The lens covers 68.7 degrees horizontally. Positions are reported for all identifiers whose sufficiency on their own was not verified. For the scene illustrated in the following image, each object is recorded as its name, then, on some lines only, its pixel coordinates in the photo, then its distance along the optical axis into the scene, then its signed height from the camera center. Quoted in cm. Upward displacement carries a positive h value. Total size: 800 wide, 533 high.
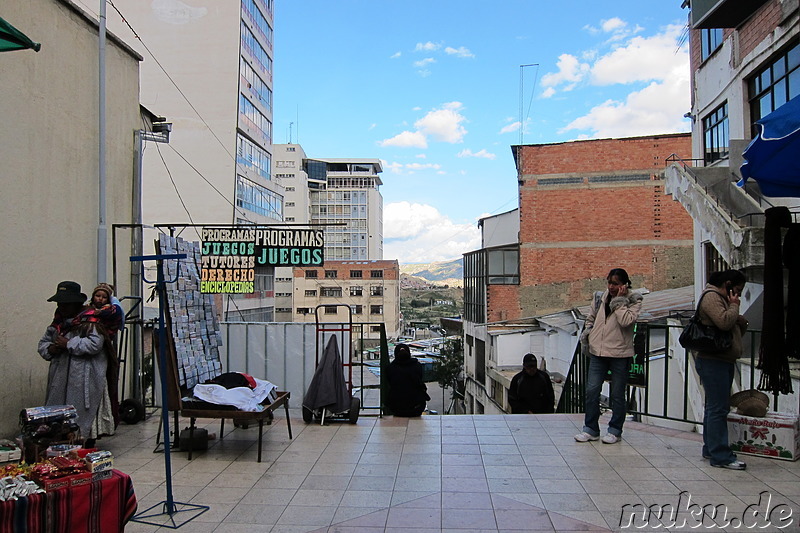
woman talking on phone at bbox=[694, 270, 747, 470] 520 -79
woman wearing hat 565 -77
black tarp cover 734 -140
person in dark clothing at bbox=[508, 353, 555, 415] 852 -172
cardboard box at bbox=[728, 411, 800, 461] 550 -153
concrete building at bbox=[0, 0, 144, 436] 610 +120
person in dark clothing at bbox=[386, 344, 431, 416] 774 -153
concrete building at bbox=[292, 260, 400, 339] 6575 -154
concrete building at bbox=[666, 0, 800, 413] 1103 +375
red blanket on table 339 -143
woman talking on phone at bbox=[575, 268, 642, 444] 608 -73
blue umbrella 399 +89
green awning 406 +168
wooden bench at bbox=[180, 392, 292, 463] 579 -139
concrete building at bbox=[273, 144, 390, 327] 11344 +1456
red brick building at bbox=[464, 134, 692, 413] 2888 +219
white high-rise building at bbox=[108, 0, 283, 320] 3556 +1074
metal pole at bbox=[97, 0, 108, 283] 743 +113
